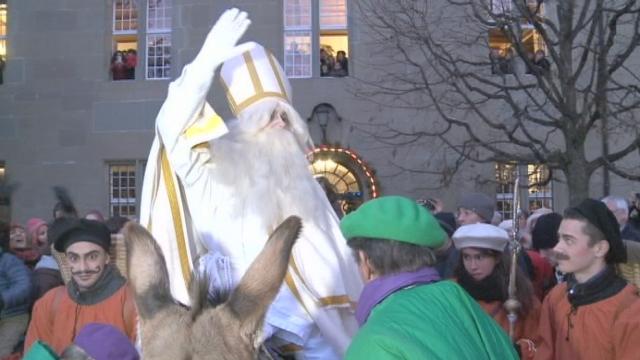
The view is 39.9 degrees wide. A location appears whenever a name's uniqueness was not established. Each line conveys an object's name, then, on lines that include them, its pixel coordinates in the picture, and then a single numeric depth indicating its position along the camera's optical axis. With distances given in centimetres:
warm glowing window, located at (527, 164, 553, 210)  1727
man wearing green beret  240
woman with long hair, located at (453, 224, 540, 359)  498
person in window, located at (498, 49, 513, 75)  1402
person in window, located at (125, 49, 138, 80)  1761
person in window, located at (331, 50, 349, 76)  1727
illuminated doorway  1650
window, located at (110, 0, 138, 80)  1764
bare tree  1195
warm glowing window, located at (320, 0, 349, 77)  1734
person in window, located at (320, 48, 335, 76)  1736
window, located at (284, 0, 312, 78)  1728
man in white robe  396
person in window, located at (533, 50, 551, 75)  1214
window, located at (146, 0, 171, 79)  1764
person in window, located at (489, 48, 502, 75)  1380
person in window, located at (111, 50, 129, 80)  1761
